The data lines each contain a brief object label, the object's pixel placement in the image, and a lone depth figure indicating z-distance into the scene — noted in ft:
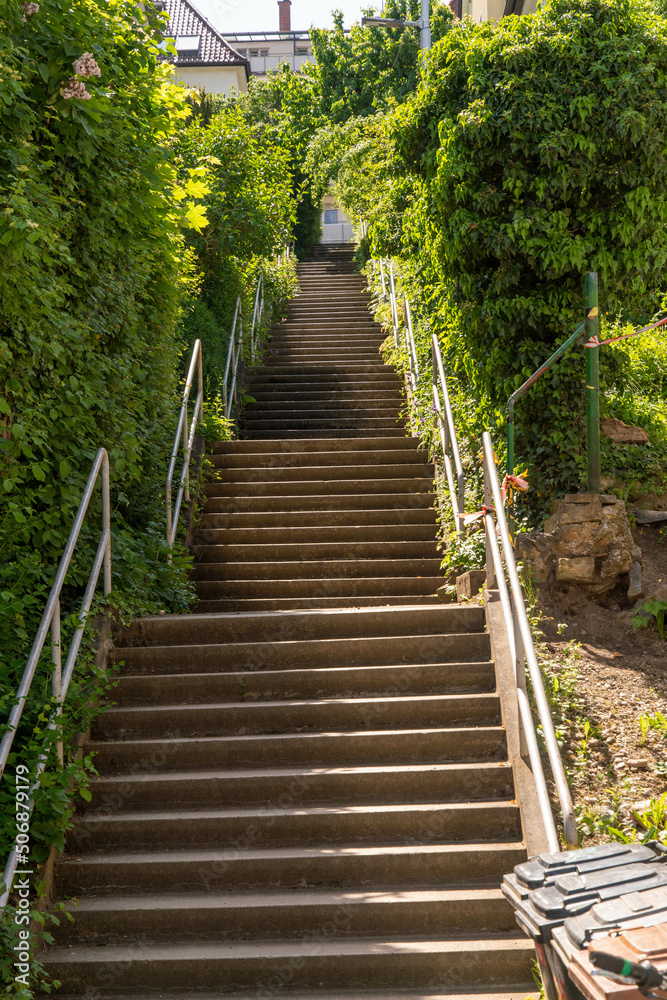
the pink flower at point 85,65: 13.17
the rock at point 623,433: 21.65
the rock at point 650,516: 19.40
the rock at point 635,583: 17.10
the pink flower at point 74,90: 13.25
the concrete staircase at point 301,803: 10.86
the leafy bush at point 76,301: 11.86
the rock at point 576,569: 17.37
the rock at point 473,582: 17.63
